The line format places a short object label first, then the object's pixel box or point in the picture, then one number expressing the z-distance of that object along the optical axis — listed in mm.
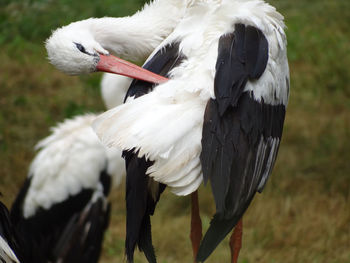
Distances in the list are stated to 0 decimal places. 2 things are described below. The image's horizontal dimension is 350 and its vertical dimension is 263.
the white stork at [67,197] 10391
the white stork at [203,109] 6312
